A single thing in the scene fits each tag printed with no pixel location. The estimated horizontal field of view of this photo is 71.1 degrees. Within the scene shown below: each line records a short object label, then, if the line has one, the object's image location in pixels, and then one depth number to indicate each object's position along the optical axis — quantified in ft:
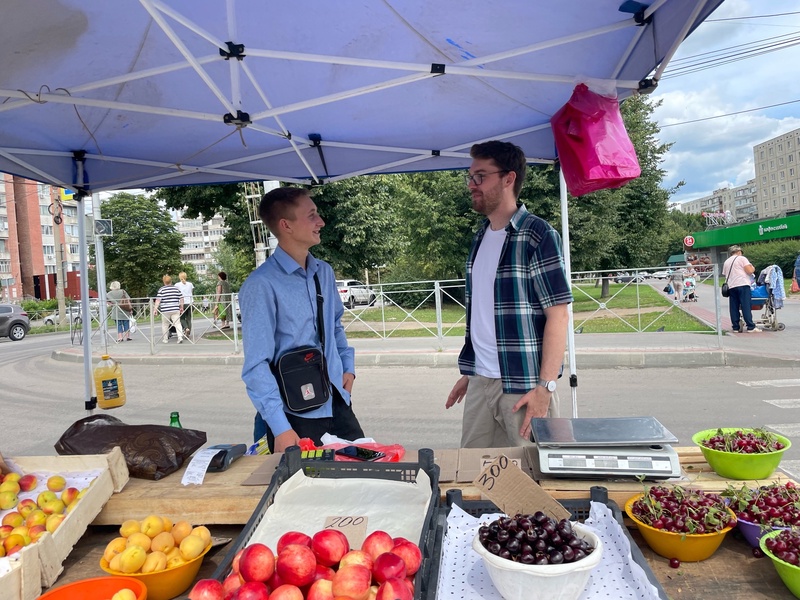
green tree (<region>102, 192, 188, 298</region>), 131.54
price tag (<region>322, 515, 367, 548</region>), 5.24
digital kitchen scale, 6.21
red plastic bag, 6.81
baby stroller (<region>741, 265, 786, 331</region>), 41.04
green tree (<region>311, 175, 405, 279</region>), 56.90
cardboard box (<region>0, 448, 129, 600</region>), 5.10
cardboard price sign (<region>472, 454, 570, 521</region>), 5.25
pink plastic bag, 10.02
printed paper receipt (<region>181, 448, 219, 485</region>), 7.40
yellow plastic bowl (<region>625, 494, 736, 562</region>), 5.36
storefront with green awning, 160.76
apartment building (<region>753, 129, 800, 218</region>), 351.67
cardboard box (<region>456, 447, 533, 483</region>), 6.92
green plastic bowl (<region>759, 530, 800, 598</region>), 4.66
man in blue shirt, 8.82
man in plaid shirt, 8.84
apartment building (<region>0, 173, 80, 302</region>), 177.17
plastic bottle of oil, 14.61
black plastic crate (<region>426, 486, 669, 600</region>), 5.54
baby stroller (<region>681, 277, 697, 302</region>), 56.80
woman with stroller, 38.96
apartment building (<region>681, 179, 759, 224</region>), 480.07
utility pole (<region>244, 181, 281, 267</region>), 48.24
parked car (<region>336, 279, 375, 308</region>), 93.28
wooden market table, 5.16
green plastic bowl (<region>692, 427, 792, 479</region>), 6.38
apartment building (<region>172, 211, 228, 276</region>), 449.89
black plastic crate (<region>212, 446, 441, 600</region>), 5.32
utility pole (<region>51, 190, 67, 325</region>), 77.56
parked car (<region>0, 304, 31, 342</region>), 80.18
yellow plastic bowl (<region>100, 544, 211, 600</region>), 5.38
